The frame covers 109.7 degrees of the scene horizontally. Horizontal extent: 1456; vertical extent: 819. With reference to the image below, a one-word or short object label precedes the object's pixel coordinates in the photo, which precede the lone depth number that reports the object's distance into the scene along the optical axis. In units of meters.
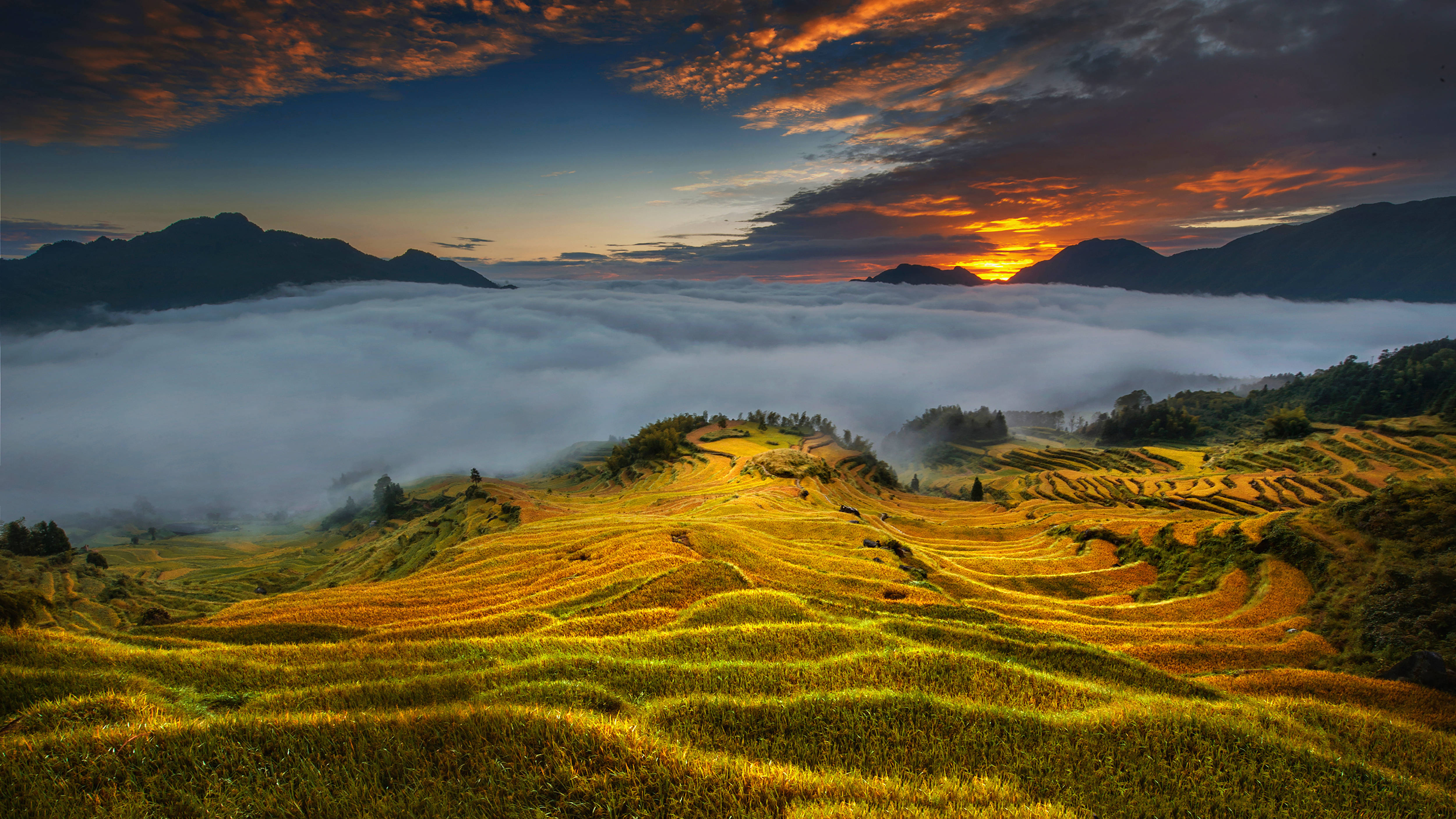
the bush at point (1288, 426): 79.81
